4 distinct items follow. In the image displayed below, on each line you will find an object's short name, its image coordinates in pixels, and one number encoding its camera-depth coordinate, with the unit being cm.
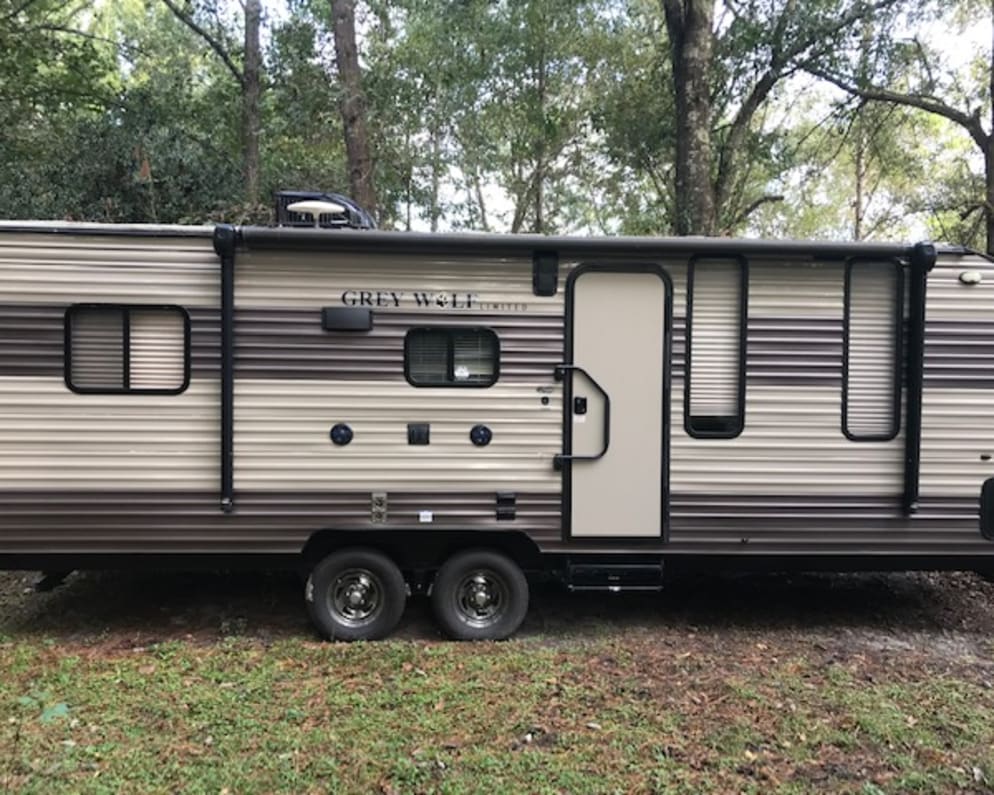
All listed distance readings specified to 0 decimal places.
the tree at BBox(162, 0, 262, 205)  1195
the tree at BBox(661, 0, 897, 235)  1020
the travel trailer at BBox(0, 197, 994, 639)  508
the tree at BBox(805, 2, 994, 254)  1238
